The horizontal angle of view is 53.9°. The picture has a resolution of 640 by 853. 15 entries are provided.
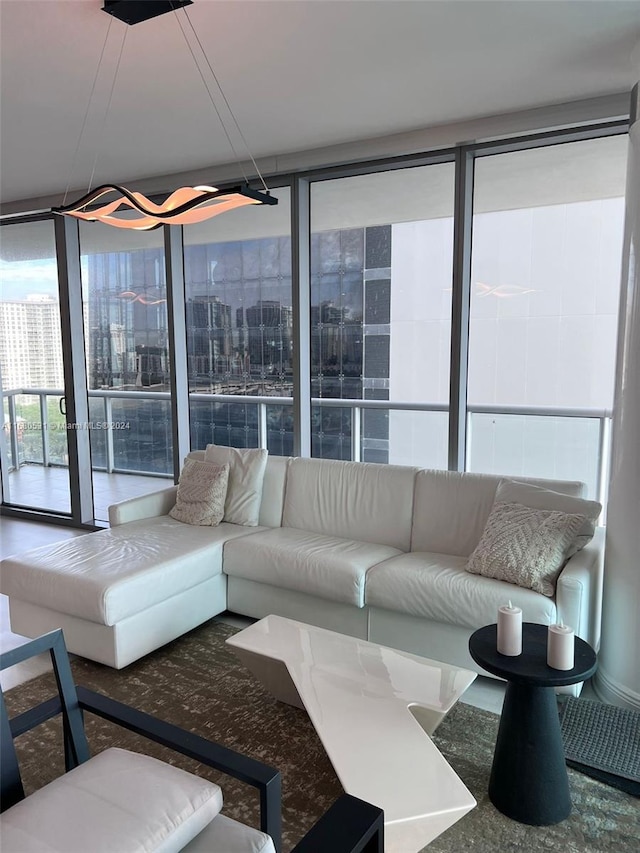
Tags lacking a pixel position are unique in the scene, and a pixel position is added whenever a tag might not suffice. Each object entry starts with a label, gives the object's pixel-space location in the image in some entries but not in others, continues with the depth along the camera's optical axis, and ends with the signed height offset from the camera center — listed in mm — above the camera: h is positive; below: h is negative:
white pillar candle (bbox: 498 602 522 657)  2002 -870
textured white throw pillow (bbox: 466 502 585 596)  2676 -834
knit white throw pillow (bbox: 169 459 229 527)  3762 -833
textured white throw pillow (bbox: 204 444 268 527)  3809 -777
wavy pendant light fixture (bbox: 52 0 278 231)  2551 +663
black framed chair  1225 -920
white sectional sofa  2768 -1009
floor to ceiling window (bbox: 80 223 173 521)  4953 -25
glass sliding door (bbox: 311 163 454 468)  3986 +283
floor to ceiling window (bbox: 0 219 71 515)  5348 -131
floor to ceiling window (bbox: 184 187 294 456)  4426 +225
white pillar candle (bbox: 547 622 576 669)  1910 -880
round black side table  1942 -1218
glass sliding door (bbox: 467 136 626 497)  3602 +297
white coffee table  1632 -1129
